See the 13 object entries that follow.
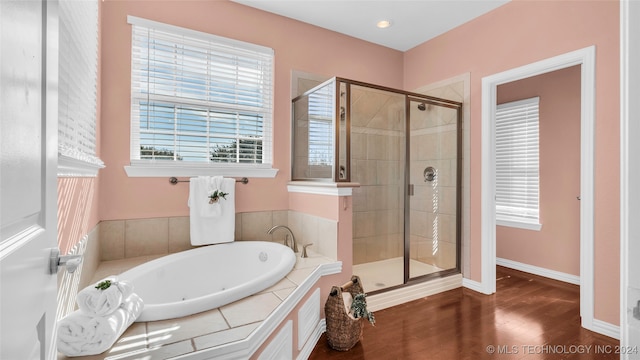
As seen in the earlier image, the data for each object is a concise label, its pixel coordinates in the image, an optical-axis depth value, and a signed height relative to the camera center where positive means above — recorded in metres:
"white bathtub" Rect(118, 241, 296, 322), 1.44 -0.62
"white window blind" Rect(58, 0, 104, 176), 1.30 +0.46
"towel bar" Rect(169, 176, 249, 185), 2.57 -0.01
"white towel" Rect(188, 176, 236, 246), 2.54 -0.28
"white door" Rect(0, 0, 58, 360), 0.47 +0.00
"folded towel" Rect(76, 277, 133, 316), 1.18 -0.46
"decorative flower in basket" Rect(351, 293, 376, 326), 2.07 -0.85
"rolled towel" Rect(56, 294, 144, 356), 1.09 -0.55
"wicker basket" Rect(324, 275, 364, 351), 2.02 -0.94
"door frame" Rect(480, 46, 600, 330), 2.32 +0.30
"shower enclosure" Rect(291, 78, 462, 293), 2.94 +0.05
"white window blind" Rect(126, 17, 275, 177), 2.49 +0.65
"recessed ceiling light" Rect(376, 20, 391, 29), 3.19 +1.61
